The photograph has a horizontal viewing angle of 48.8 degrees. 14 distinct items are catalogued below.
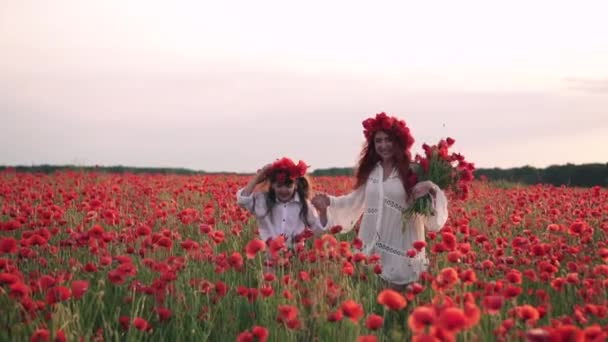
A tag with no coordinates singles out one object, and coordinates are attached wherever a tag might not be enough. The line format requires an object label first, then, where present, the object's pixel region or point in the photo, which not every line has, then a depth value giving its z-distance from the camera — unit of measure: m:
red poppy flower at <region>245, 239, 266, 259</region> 4.25
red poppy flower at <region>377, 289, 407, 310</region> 2.67
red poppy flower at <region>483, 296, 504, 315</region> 2.86
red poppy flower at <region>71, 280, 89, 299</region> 3.59
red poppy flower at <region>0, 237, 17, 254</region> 4.11
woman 5.70
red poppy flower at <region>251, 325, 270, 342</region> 3.03
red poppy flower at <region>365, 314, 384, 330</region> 2.86
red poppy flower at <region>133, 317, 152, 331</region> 3.34
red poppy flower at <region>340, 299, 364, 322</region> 2.84
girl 5.85
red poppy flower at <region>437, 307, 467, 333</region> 2.24
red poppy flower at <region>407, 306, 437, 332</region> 2.42
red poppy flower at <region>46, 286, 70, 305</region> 3.46
